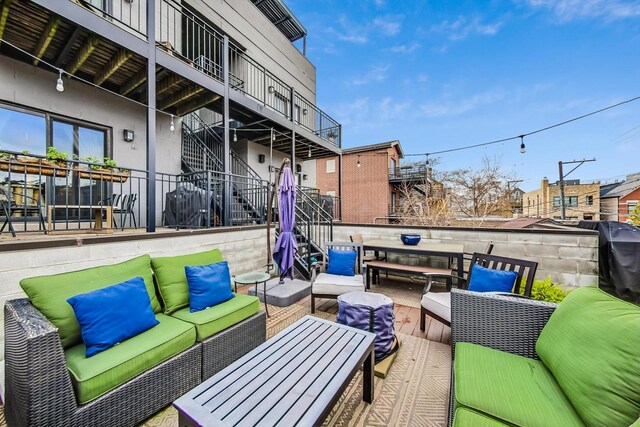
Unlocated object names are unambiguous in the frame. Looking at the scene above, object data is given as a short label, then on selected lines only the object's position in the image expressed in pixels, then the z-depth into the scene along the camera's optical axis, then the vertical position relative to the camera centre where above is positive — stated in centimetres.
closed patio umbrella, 418 -19
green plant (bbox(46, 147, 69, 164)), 323 +75
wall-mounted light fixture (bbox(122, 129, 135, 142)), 561 +177
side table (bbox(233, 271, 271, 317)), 328 -89
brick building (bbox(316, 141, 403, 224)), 1552 +220
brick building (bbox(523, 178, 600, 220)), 2506 +148
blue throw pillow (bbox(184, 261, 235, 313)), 246 -75
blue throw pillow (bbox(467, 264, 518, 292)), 275 -77
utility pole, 1225 +220
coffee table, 123 -99
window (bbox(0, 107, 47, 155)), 421 +146
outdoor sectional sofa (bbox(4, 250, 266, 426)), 139 -97
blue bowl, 495 -54
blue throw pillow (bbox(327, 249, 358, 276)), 405 -82
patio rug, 183 -153
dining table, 415 -66
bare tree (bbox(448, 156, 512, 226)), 1254 +118
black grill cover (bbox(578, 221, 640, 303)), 373 -74
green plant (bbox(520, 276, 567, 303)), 379 -123
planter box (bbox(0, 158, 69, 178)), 305 +61
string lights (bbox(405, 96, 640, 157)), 626 +270
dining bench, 440 -102
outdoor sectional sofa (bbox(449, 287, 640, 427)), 116 -90
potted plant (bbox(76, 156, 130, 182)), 369 +61
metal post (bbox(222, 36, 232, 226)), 508 +136
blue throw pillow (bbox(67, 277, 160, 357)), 171 -74
